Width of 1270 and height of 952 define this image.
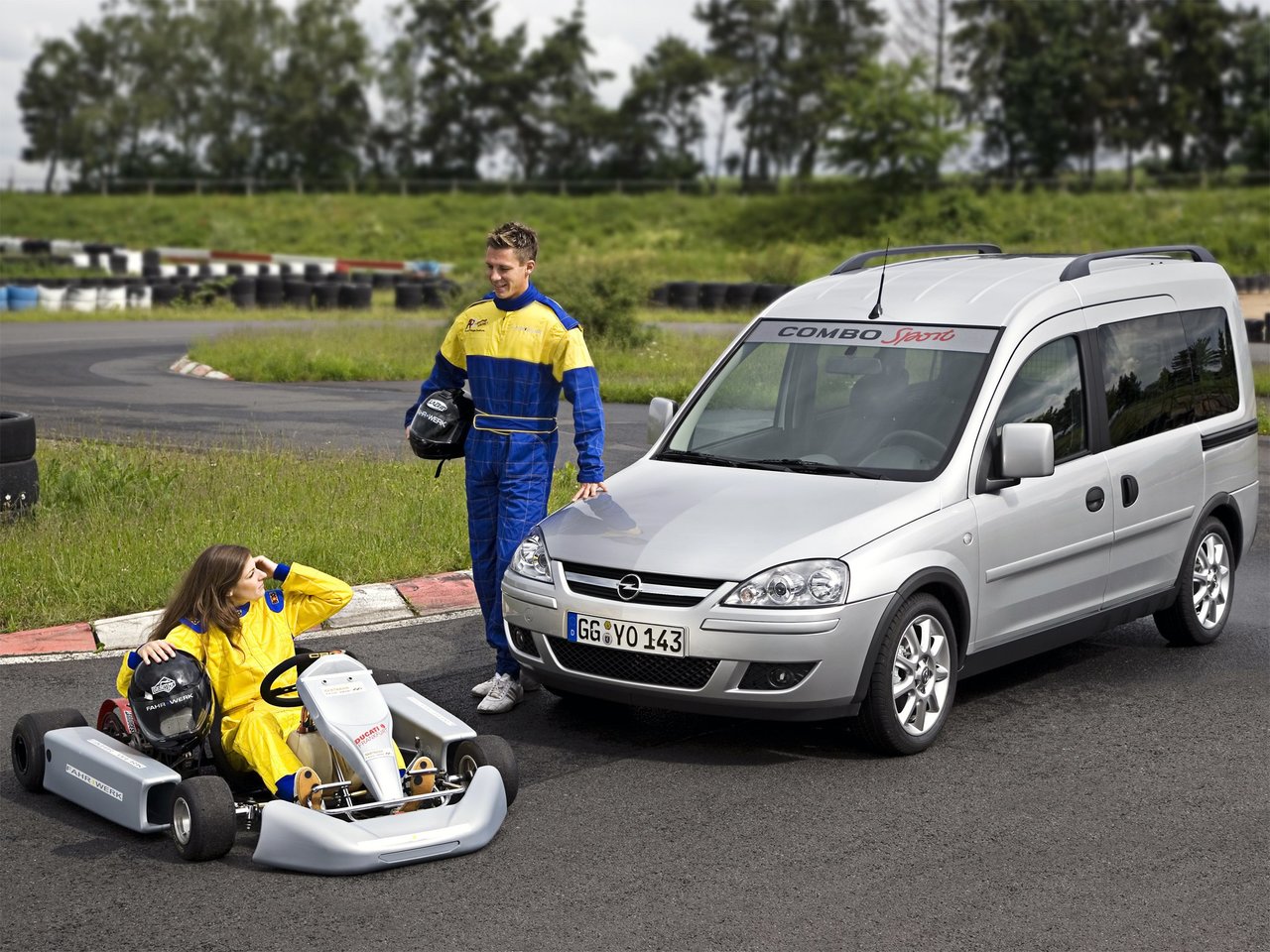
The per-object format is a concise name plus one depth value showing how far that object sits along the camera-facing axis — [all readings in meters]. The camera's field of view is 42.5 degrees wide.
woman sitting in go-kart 5.82
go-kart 5.40
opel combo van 6.45
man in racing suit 7.31
